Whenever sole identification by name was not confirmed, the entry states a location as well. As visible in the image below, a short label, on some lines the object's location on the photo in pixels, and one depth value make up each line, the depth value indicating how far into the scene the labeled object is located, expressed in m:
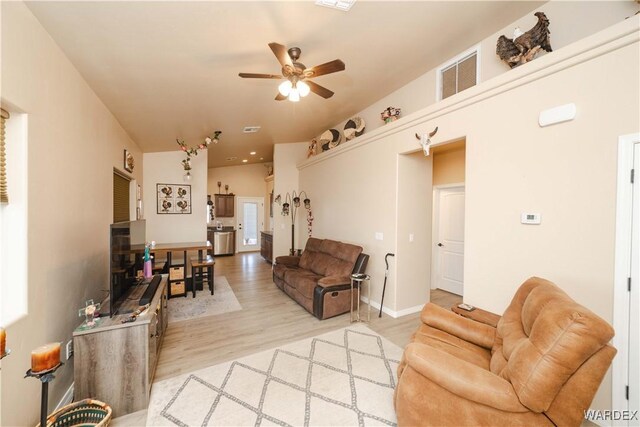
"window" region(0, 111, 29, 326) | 1.56
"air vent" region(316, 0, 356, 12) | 2.01
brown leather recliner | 1.18
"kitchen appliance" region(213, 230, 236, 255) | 8.61
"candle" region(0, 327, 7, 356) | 1.12
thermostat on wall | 2.17
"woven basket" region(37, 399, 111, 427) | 1.63
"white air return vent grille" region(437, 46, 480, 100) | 2.87
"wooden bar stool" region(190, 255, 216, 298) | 4.54
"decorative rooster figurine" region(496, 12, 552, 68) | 2.17
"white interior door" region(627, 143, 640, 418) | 1.68
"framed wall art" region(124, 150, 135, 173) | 4.18
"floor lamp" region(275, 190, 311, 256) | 6.54
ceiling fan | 2.29
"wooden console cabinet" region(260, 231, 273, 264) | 7.28
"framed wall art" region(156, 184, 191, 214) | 5.84
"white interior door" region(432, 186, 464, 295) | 4.70
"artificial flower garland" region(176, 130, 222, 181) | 4.96
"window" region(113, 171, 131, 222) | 3.81
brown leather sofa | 3.60
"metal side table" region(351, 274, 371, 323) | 3.55
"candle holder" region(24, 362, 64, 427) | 1.27
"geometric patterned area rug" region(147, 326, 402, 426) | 1.87
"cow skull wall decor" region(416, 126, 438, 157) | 3.12
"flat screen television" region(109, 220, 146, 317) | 2.09
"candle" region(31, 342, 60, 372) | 1.28
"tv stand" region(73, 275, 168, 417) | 1.86
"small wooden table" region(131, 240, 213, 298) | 4.36
